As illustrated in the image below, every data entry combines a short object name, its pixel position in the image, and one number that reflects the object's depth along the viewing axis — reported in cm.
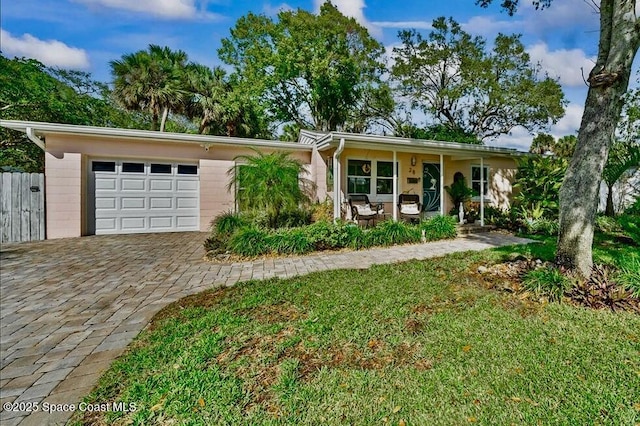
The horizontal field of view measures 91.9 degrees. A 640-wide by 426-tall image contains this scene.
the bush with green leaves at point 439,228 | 809
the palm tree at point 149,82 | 1370
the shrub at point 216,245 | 658
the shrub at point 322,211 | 940
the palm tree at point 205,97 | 1571
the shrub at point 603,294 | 349
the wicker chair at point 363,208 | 891
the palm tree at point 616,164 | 743
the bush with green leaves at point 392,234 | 740
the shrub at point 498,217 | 989
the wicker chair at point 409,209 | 985
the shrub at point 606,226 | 901
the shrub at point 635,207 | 589
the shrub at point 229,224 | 767
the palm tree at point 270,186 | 784
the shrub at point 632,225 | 540
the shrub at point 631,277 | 369
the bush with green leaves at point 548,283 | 376
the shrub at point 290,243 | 665
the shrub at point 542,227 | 852
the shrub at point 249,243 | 642
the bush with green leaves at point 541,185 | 978
